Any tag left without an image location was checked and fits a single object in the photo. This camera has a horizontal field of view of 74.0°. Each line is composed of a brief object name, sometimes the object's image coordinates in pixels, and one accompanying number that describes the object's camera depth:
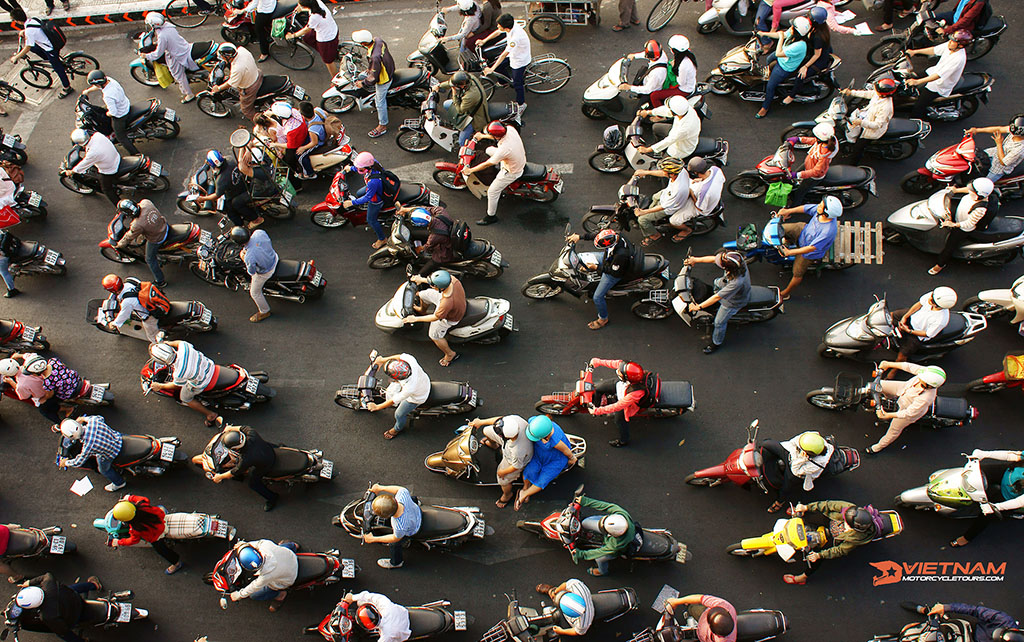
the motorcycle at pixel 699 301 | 10.30
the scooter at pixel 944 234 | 10.65
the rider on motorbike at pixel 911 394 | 8.44
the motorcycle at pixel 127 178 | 12.40
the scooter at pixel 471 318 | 10.30
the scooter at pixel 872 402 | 9.09
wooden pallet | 11.38
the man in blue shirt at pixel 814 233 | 10.08
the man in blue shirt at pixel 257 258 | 10.15
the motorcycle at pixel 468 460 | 9.16
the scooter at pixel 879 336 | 9.52
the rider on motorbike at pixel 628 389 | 8.73
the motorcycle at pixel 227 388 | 9.81
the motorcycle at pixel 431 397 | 9.59
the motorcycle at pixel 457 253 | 10.79
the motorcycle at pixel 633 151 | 12.03
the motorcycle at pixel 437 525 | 8.63
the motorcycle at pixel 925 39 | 13.68
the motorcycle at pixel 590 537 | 8.24
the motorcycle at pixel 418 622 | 7.61
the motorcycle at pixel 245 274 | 10.83
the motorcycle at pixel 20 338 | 10.48
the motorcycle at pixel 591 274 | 10.44
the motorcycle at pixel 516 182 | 11.91
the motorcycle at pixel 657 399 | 9.36
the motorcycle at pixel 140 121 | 12.93
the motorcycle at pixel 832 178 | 11.51
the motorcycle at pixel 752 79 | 13.57
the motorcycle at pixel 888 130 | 12.14
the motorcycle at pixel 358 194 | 11.66
